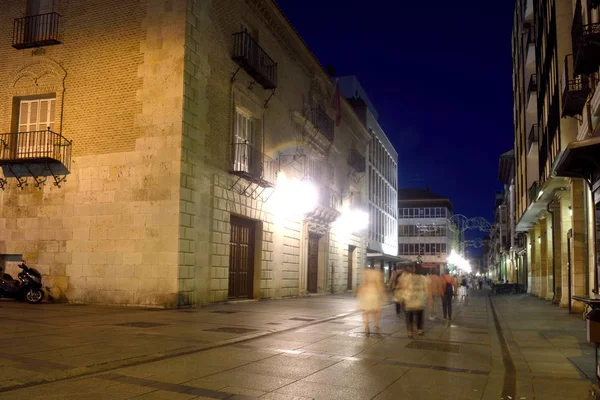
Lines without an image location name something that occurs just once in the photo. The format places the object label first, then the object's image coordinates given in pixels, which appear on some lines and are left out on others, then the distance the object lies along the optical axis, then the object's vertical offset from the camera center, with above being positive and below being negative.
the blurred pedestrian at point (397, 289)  12.02 -0.78
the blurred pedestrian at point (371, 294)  12.25 -0.84
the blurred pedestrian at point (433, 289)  17.34 -0.99
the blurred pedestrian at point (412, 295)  11.67 -0.80
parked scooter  17.09 -1.15
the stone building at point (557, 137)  15.76 +5.04
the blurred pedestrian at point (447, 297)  16.34 -1.15
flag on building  32.25 +8.98
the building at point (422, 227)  91.62 +5.08
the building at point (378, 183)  45.69 +6.96
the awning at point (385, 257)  41.33 +0.02
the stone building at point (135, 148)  16.95 +3.45
